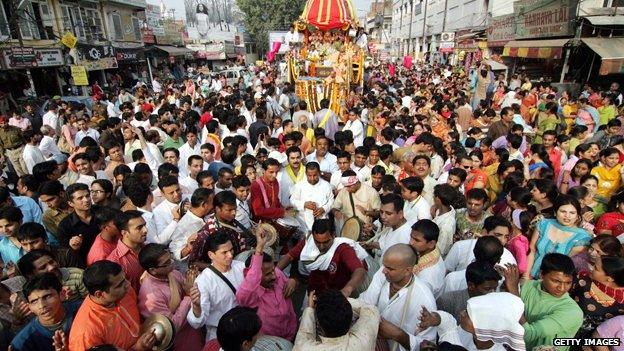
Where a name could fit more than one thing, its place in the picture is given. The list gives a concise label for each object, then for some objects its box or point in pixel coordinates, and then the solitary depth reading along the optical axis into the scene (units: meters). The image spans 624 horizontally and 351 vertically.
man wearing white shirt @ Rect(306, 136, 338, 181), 5.87
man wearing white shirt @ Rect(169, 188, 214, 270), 3.54
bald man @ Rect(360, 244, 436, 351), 2.41
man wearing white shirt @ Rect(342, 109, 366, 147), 7.62
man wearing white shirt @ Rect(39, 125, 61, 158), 6.96
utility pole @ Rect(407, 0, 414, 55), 43.05
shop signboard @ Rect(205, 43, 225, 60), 40.06
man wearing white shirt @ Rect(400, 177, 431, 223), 3.93
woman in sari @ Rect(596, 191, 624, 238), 3.79
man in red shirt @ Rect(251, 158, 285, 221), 4.48
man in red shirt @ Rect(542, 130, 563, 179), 5.62
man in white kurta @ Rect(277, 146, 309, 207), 5.12
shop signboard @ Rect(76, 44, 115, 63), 19.06
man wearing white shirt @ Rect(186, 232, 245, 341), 2.67
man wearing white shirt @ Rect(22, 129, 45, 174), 6.38
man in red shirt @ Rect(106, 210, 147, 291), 3.07
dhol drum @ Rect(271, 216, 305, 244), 4.44
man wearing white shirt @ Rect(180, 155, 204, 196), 4.94
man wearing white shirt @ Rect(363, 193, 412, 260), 3.42
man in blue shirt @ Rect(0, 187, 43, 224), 4.10
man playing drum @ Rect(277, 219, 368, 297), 3.02
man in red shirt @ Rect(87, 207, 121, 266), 3.25
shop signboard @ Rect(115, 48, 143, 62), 22.63
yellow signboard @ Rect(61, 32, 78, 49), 12.16
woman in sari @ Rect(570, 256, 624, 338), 2.64
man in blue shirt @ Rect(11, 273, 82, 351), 2.37
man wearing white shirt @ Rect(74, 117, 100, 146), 7.59
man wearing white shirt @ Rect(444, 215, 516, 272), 3.21
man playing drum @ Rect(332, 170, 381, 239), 4.42
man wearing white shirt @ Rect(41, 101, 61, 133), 8.95
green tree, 42.31
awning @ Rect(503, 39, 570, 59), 13.64
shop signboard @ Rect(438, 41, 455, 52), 25.94
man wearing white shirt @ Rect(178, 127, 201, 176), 6.13
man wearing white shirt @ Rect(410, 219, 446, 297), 2.91
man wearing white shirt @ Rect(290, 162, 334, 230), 4.53
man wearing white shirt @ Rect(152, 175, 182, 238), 3.95
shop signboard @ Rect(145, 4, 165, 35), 27.59
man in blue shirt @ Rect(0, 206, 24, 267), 3.39
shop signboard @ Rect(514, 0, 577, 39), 13.41
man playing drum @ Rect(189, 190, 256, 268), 3.22
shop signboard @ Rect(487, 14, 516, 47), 18.67
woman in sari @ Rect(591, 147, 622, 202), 4.82
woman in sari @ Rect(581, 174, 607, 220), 4.43
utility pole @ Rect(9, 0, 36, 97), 12.84
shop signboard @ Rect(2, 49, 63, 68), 13.69
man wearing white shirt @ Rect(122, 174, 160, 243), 3.78
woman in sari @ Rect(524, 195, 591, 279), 3.36
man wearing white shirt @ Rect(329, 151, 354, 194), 5.10
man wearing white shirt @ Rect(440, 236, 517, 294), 2.77
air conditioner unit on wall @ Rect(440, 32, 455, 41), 26.98
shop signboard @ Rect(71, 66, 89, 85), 11.88
